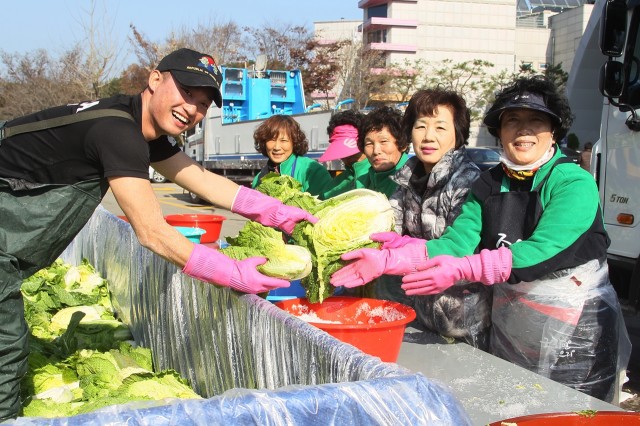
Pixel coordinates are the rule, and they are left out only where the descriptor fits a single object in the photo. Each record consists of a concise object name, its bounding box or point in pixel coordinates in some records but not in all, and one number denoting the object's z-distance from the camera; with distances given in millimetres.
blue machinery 18844
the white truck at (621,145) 4793
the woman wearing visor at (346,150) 5180
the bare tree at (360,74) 35094
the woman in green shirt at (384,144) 4402
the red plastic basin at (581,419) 1758
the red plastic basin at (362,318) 2520
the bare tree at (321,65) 36844
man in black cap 2561
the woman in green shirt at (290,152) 5469
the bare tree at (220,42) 37062
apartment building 55625
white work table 2436
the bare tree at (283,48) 38000
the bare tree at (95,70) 25953
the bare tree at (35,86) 33788
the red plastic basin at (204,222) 5300
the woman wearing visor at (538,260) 2762
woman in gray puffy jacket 3215
